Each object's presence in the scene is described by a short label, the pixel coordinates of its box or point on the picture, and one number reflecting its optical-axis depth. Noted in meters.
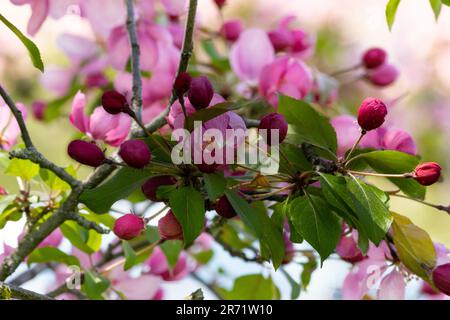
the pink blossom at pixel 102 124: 0.75
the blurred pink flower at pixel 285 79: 0.84
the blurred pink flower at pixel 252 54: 0.86
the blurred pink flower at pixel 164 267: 0.86
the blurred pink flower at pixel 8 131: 0.78
